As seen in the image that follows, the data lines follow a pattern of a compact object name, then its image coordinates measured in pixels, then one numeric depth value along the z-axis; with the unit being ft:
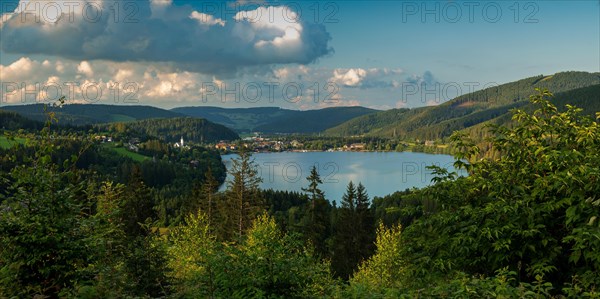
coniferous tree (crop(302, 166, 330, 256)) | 171.73
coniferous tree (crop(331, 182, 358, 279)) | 168.18
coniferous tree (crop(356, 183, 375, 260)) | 172.24
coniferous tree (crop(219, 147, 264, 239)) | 154.43
